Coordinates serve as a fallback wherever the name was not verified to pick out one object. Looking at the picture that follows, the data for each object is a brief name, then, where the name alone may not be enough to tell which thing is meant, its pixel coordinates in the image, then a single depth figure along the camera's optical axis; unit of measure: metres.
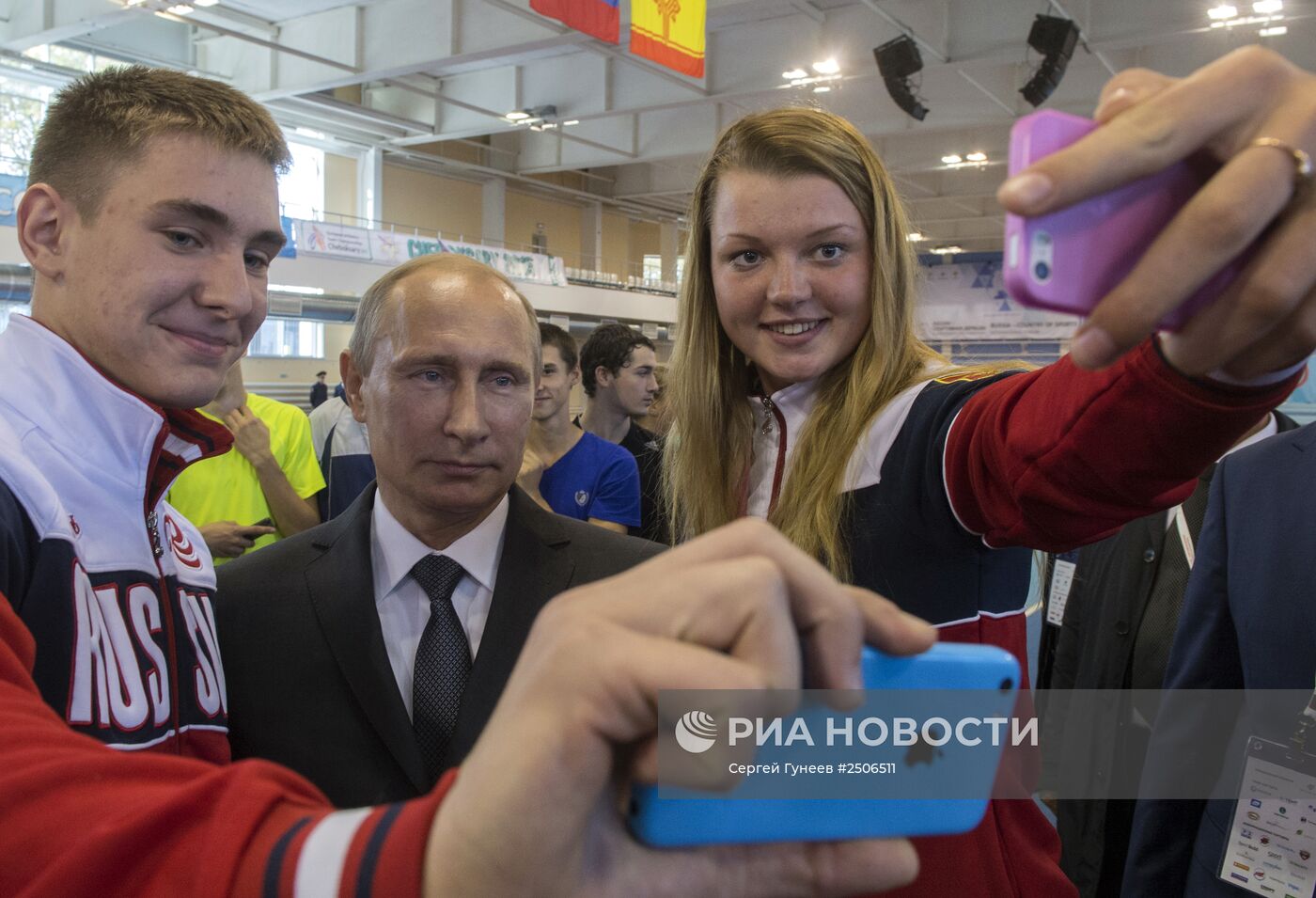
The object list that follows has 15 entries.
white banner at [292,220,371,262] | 10.51
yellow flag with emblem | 6.23
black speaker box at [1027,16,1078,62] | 8.94
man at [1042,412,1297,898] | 2.74
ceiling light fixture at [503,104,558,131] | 14.09
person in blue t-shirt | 3.91
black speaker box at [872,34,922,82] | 9.98
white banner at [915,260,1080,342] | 12.78
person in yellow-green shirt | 3.21
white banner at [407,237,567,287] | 11.71
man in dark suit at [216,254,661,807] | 1.35
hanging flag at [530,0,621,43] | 5.88
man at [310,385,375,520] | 3.98
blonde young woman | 0.52
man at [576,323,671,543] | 5.01
